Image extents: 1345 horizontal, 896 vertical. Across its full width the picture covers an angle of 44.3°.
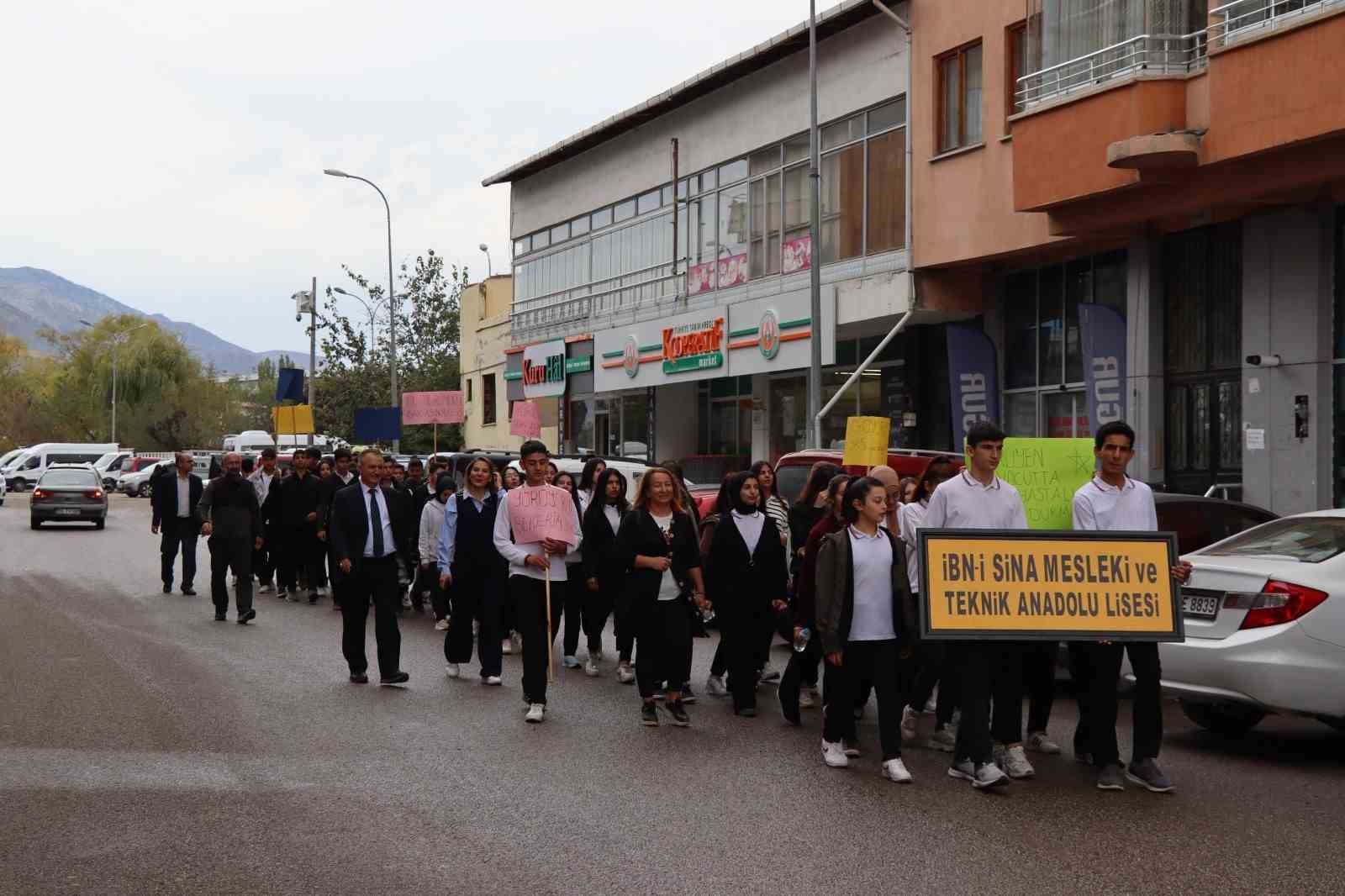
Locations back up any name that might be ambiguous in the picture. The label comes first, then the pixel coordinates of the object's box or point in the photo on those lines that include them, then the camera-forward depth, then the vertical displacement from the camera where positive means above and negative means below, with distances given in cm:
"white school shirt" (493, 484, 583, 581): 1158 -76
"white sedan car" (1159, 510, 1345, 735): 904 -109
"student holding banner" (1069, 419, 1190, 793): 870 -124
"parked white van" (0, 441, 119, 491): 7450 -70
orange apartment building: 1864 +289
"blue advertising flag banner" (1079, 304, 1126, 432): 2339 +107
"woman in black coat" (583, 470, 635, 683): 1302 -99
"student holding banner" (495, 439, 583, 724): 1148 -69
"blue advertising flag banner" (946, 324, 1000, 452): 2689 +101
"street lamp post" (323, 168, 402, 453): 5012 +407
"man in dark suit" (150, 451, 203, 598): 2141 -91
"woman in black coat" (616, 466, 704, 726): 1105 -101
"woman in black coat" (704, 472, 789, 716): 1144 -99
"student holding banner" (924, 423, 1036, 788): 868 -119
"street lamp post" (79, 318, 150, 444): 9712 +616
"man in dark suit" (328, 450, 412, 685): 1300 -91
